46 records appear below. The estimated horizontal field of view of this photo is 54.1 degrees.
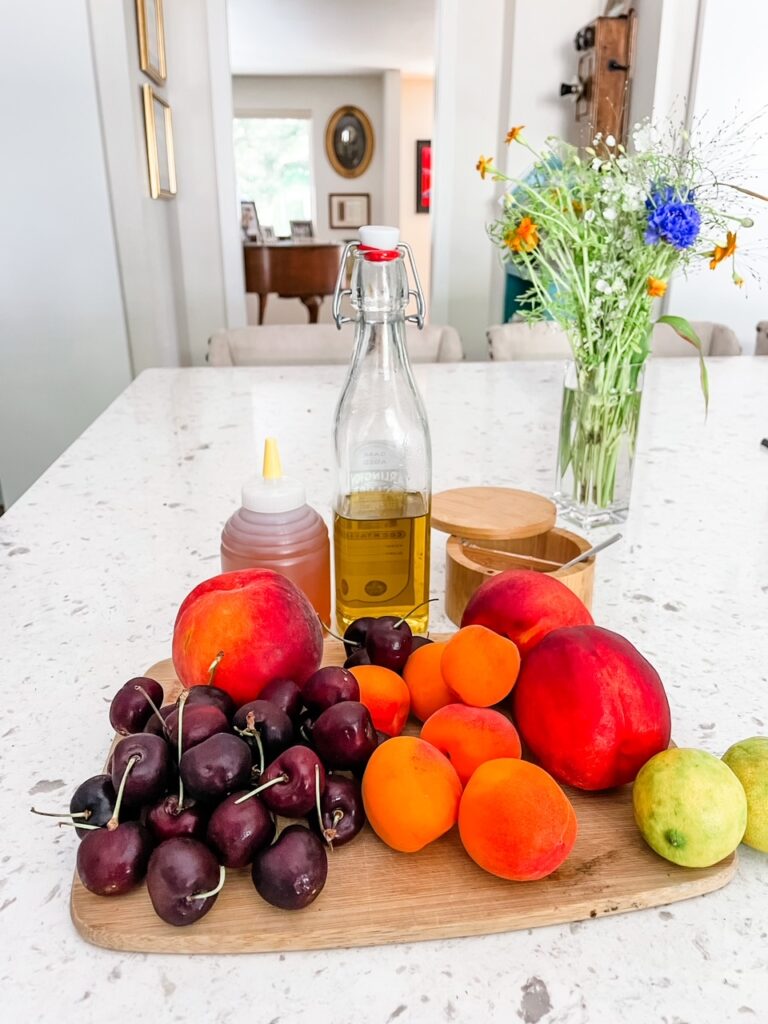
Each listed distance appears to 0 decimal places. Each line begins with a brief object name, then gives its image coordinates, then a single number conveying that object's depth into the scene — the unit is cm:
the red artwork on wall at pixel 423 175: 839
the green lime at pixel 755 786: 42
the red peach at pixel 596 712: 43
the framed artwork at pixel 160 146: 284
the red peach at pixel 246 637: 47
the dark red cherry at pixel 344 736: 42
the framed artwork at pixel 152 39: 280
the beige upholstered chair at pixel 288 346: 199
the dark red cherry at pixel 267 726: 41
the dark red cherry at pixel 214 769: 38
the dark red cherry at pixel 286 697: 45
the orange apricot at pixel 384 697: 48
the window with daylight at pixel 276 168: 895
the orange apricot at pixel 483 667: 46
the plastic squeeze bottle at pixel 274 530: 62
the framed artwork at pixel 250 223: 732
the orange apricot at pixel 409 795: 39
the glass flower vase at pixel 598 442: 90
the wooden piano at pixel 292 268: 475
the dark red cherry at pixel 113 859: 37
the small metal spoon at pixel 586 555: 63
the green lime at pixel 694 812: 39
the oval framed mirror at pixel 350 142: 827
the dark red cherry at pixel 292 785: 39
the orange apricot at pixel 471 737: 43
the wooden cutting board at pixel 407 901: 37
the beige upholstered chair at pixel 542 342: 209
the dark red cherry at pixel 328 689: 44
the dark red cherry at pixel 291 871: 36
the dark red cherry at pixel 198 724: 40
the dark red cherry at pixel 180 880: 35
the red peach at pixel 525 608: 51
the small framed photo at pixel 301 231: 879
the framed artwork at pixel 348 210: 863
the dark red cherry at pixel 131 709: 45
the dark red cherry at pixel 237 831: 37
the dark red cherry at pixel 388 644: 52
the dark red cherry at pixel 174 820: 37
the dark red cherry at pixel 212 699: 43
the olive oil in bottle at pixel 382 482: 62
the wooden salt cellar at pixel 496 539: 67
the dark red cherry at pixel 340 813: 40
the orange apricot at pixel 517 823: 37
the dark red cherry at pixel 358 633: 54
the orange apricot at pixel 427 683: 49
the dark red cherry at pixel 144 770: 38
